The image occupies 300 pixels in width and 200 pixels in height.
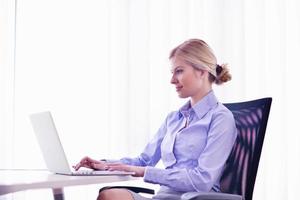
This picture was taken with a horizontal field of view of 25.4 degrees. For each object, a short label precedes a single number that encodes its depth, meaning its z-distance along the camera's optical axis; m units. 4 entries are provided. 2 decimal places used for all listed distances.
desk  1.90
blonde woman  2.61
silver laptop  2.45
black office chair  2.60
